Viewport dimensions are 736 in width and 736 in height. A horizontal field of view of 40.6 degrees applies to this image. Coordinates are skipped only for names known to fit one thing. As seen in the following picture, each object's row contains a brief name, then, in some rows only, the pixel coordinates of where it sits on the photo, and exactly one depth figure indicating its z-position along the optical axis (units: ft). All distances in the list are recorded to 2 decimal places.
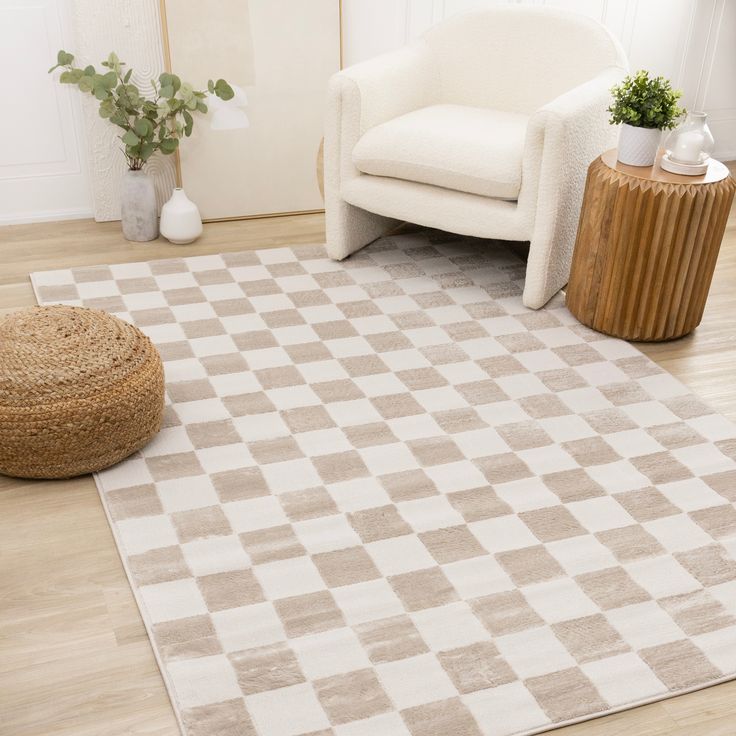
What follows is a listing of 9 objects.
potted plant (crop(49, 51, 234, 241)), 11.23
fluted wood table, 9.27
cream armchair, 10.02
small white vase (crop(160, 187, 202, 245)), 11.71
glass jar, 9.42
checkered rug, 5.95
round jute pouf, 7.20
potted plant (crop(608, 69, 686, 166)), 9.36
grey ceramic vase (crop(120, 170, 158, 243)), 11.74
